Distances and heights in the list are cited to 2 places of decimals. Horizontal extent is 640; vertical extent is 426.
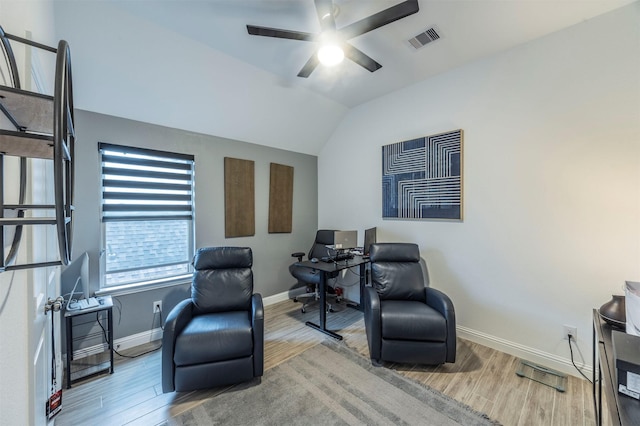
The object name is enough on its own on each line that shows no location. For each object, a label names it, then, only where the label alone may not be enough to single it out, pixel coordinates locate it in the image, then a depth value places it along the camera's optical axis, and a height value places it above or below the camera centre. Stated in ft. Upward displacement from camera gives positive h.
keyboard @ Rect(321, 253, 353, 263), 10.54 -2.00
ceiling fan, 5.35 +4.43
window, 8.47 -0.01
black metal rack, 1.75 +0.63
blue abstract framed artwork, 9.24 +1.39
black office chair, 11.41 -2.76
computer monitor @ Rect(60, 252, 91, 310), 7.42 -1.99
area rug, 5.70 -4.79
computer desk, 9.46 -2.38
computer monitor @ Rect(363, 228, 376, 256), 11.50 -1.22
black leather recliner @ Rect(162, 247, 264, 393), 6.18 -3.32
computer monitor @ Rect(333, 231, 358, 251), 10.36 -1.19
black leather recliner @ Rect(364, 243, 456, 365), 7.23 -3.53
